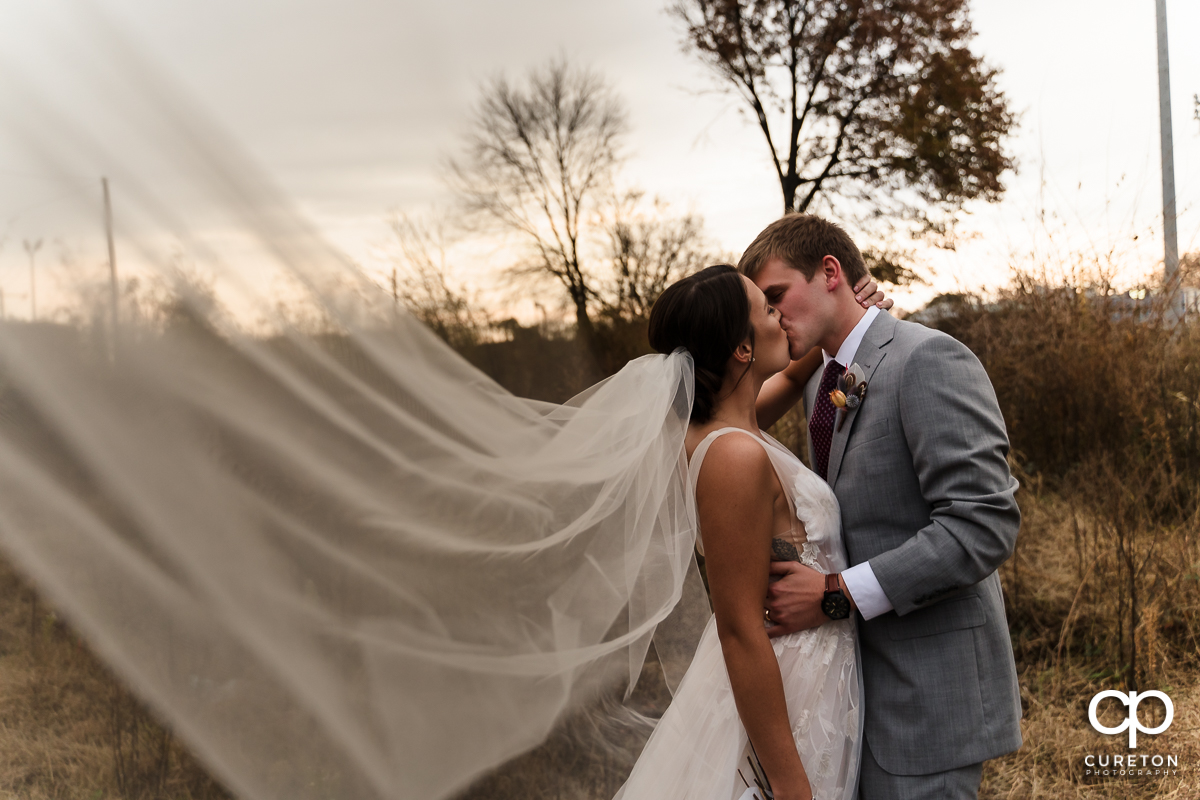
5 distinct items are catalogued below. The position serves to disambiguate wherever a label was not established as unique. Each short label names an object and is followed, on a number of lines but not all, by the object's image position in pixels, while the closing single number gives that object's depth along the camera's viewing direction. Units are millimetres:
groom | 1487
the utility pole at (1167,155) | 5109
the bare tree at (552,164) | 4730
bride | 1504
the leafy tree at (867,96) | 6113
